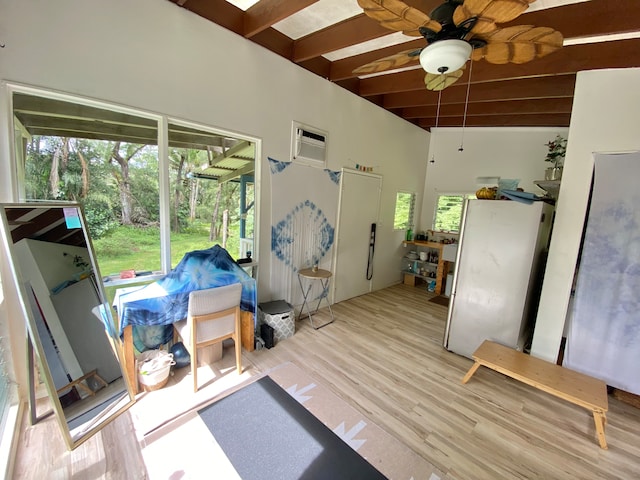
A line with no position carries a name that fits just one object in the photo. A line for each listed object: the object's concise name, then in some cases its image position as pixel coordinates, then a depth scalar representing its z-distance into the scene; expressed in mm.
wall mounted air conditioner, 3150
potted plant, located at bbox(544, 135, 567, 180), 2814
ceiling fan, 1186
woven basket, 2037
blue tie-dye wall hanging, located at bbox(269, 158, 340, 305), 3100
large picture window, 1806
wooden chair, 2000
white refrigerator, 2404
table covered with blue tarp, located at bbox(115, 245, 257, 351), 1997
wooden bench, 1839
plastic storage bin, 2854
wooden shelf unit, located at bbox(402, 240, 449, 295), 4762
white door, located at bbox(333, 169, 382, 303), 3899
